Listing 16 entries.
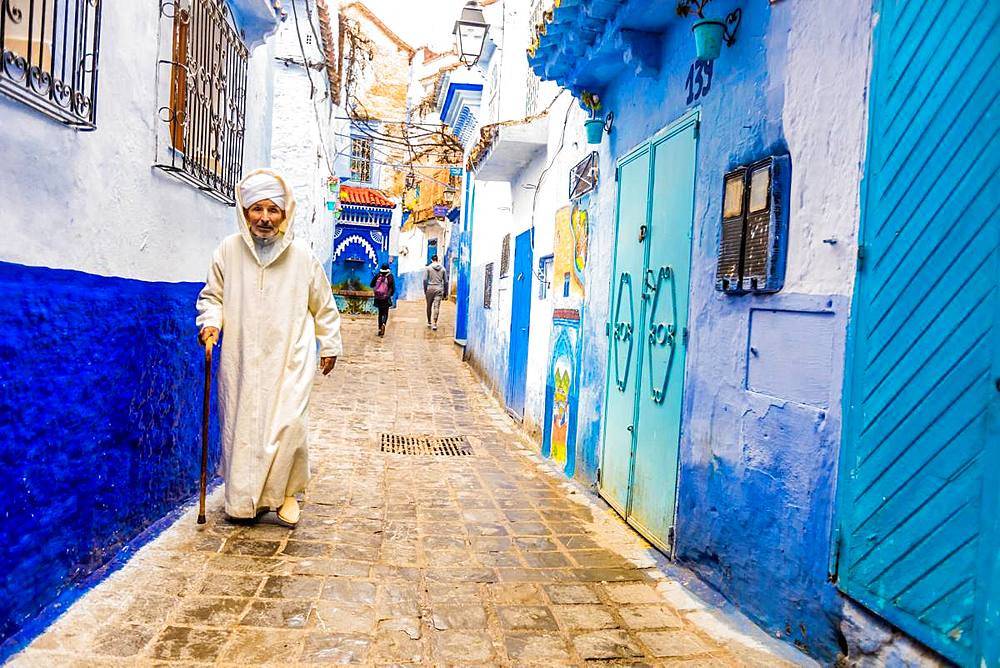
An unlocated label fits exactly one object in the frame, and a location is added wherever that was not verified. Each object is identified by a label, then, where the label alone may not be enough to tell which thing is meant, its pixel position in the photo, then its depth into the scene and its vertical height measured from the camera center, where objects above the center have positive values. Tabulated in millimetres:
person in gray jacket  19703 +481
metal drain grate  7250 -1424
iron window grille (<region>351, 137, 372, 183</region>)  25883 +4947
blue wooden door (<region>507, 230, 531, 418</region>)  9133 -205
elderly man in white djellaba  4250 -333
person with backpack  17641 +171
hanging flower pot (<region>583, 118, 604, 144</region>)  6168 +1493
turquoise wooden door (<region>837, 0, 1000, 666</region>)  2227 -36
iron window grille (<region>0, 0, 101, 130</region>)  2676 +870
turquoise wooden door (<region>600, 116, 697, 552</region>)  4422 -93
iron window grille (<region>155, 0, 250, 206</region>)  4402 +1265
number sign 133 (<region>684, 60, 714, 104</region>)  4215 +1370
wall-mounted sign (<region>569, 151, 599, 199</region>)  6421 +1199
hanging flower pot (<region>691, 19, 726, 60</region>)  3826 +1426
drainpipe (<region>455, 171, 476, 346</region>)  16922 +786
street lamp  10938 +3977
